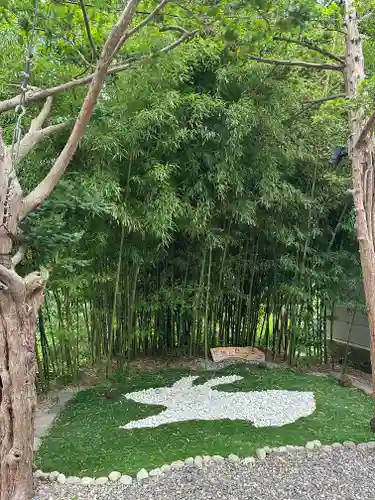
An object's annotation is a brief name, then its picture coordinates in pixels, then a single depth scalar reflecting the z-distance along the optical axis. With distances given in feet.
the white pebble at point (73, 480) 8.18
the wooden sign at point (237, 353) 16.31
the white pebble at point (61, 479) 8.23
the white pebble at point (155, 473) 8.22
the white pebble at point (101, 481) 8.06
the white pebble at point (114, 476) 8.15
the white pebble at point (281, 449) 9.24
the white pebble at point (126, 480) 8.02
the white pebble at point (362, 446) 9.80
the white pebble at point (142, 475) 8.14
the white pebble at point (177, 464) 8.49
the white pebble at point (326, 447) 9.55
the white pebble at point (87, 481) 8.09
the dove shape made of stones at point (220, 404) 11.13
